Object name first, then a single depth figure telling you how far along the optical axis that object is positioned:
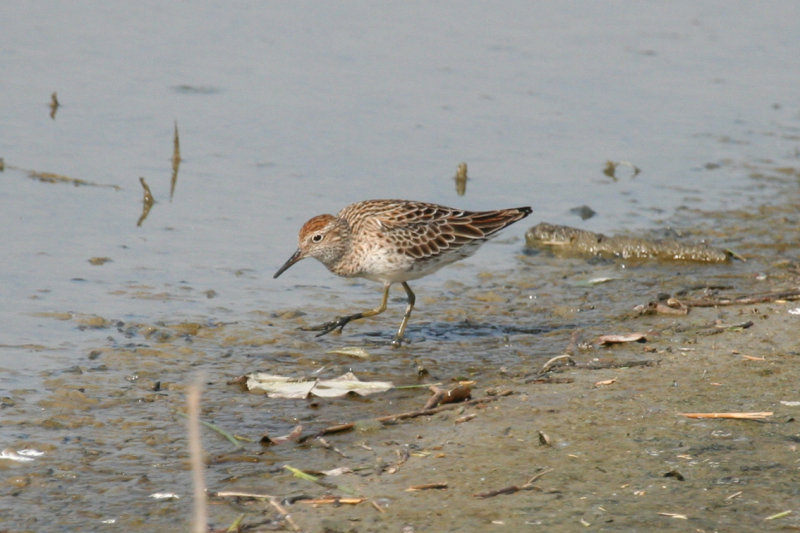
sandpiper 18.33
